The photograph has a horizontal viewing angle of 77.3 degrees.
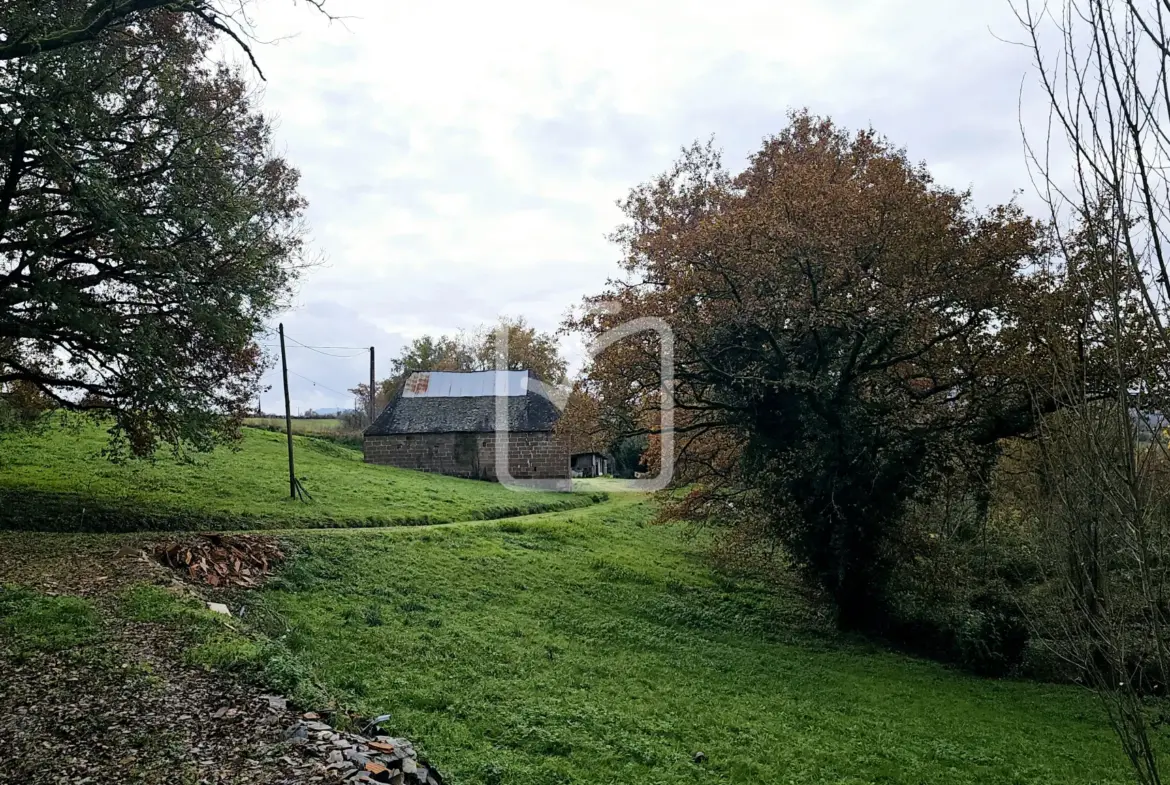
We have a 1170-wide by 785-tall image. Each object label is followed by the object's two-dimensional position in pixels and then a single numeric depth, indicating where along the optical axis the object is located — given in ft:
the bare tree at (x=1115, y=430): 10.07
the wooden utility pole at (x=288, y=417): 66.33
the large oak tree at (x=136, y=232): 33.06
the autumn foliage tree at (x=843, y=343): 40.14
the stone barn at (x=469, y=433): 118.11
